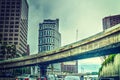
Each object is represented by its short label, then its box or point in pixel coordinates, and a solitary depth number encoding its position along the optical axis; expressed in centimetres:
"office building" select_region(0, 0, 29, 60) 18550
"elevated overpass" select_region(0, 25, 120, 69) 3884
